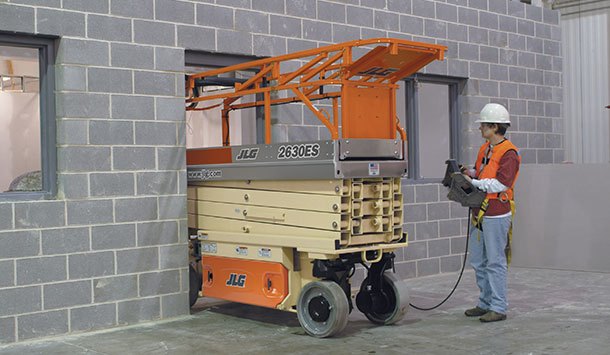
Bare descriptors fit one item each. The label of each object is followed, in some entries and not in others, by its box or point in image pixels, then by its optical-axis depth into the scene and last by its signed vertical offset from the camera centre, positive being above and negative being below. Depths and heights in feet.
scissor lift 22.95 -0.77
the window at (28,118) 24.14 +1.77
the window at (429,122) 35.58 +2.23
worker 25.13 -0.81
